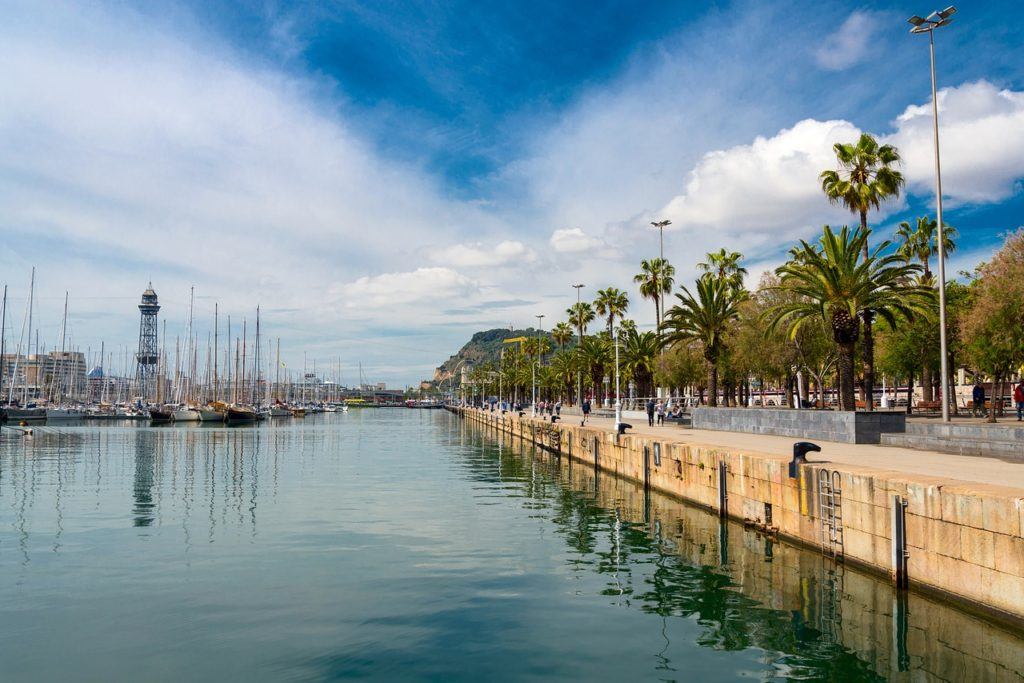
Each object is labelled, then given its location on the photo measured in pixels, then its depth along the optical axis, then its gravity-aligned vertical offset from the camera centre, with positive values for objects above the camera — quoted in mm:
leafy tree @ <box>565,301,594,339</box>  103562 +9719
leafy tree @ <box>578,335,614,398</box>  82375 +3373
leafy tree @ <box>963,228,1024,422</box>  31203 +3246
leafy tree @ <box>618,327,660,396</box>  74312 +3037
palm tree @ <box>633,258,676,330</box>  79875 +11230
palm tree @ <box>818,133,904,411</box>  37844 +10638
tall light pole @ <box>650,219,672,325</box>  66375 +14325
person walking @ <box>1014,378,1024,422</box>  34188 -672
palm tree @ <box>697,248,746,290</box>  68812 +11230
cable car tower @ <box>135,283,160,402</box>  153625 +401
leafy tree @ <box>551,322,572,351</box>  118500 +8330
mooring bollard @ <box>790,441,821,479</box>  16786 -1564
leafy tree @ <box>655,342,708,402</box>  67812 +1835
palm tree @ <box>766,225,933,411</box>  31031 +4124
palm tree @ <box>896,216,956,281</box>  58375 +11201
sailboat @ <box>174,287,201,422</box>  103375 -3449
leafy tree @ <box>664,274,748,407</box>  45125 +4192
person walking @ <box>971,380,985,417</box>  40281 -675
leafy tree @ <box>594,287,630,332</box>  94125 +10618
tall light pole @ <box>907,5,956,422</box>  26914 +8490
